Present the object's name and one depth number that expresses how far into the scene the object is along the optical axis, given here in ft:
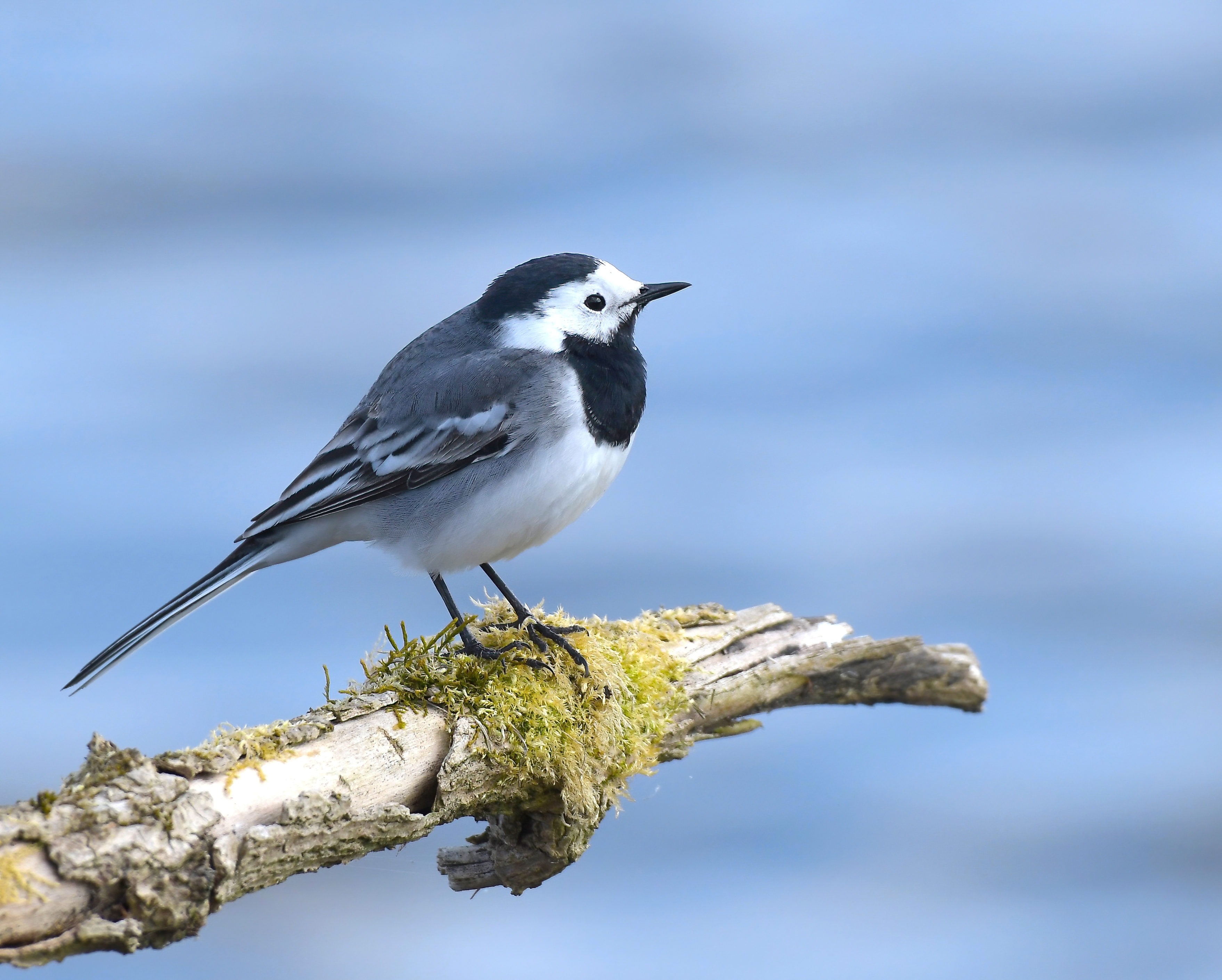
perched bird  27.81
